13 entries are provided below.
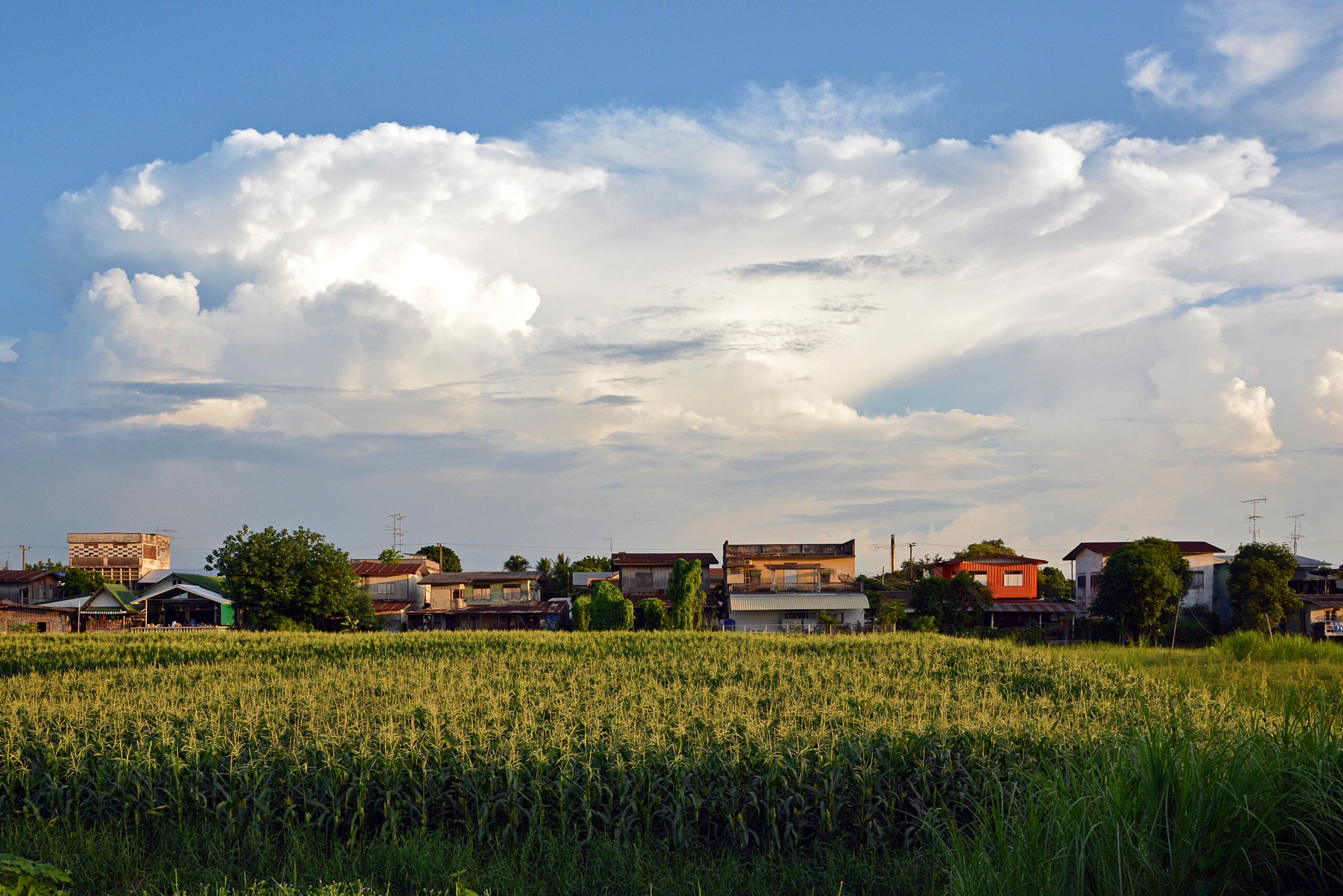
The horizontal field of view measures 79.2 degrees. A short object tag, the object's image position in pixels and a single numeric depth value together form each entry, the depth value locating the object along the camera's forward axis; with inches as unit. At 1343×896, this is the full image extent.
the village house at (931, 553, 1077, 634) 2487.7
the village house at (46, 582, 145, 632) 2311.8
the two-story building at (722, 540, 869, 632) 2159.2
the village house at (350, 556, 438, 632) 2655.0
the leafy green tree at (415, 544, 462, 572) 3764.8
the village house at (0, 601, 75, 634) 2343.8
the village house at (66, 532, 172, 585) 3093.0
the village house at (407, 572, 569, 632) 2461.9
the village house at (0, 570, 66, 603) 2672.2
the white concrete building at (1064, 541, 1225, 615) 2448.3
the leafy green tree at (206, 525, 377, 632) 2086.6
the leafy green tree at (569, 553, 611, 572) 3255.4
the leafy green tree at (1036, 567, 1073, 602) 3014.3
